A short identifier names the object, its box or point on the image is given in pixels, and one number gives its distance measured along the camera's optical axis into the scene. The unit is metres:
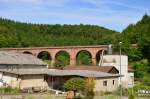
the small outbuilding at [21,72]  41.72
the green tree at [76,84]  35.94
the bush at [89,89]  27.14
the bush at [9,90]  36.72
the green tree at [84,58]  92.03
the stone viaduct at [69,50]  94.50
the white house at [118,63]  53.38
